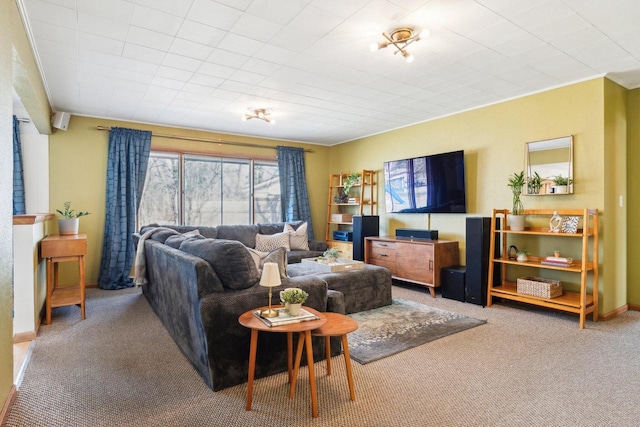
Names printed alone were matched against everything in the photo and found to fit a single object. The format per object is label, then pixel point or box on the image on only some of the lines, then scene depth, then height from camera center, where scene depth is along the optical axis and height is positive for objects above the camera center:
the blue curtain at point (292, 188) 6.87 +0.44
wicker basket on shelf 3.70 -0.84
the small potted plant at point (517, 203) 4.11 +0.07
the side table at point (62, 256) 3.55 -0.46
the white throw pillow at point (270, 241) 5.76 -0.51
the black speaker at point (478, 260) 4.21 -0.62
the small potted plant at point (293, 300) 2.08 -0.53
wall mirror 3.86 +0.49
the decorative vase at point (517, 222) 4.09 -0.15
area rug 2.84 -1.12
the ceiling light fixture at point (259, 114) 4.85 +1.34
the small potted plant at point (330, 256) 4.23 -0.56
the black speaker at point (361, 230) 5.85 -0.34
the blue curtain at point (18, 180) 4.61 +0.41
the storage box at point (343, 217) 6.72 -0.15
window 5.78 +0.35
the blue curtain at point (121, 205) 5.14 +0.09
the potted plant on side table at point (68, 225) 4.42 -0.17
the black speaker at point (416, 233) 5.05 -0.35
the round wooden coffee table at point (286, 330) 1.91 -0.66
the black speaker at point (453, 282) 4.41 -0.94
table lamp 2.07 -0.40
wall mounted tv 4.91 +0.38
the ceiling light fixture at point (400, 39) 2.71 +1.33
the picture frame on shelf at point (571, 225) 3.65 -0.17
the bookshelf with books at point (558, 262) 3.49 -0.57
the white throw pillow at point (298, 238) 6.00 -0.48
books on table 1.96 -0.62
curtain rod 5.67 +1.23
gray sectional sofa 2.20 -0.63
